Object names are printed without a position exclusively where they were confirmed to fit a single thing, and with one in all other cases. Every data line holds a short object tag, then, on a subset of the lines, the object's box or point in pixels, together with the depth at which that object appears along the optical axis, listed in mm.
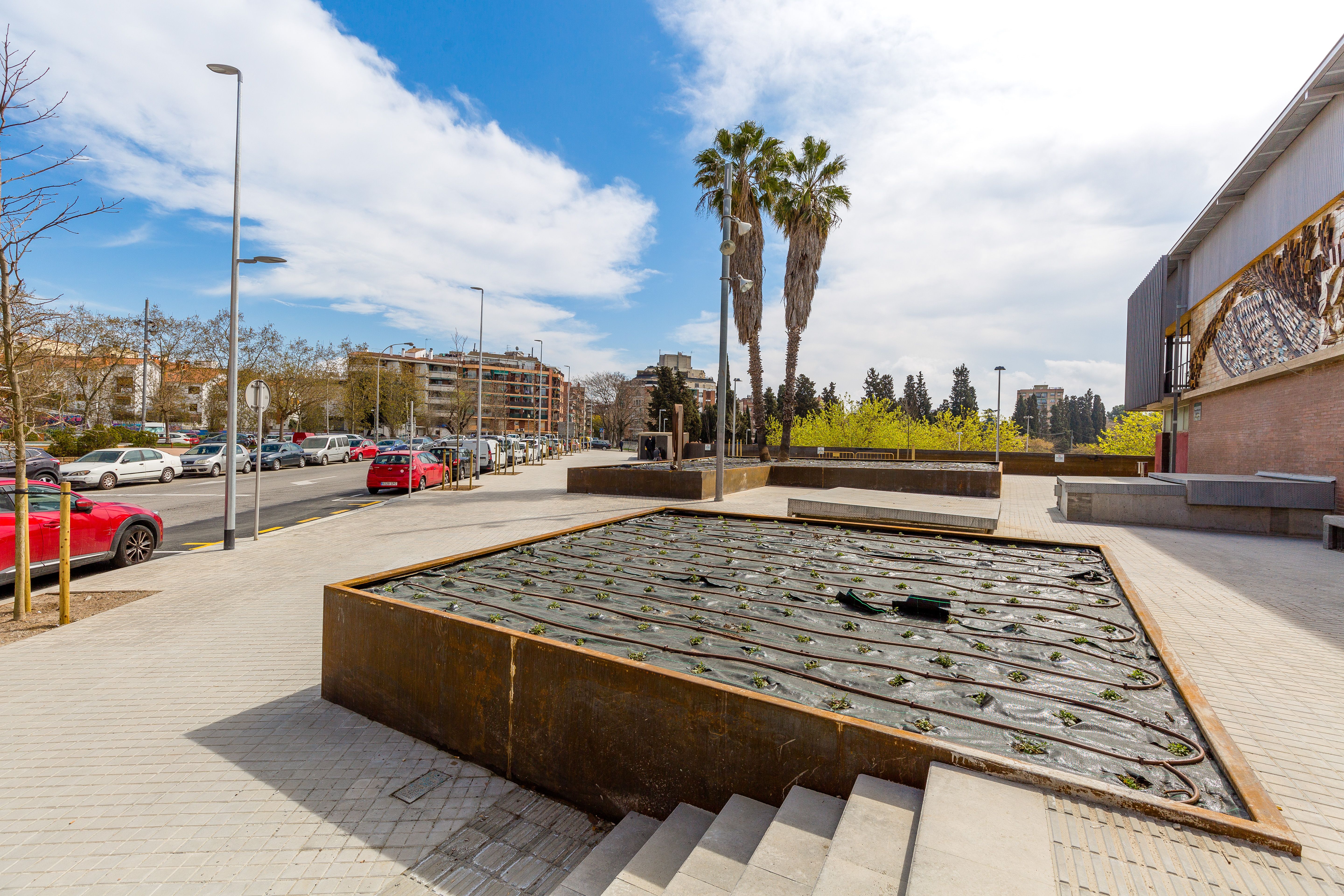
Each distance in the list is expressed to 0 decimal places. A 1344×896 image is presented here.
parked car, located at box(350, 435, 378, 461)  37281
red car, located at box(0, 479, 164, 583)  7539
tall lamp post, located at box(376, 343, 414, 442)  43406
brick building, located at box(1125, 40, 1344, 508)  14016
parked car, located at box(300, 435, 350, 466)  33281
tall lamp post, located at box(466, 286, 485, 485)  26094
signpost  10812
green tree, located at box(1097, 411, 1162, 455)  34031
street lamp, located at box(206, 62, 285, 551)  10359
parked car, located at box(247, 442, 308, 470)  29031
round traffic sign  10859
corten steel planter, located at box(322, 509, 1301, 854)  2609
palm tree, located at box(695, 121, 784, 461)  23625
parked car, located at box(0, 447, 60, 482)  19234
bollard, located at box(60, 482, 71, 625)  6430
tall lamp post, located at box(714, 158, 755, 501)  14633
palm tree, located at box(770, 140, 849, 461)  24797
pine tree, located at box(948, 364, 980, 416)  99562
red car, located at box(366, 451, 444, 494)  19641
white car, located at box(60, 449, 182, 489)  19250
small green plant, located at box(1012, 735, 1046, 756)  2734
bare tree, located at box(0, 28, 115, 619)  6477
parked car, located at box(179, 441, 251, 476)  24484
